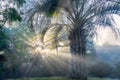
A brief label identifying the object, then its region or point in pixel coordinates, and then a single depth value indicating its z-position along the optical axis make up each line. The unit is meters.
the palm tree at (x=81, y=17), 10.07
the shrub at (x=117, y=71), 16.12
